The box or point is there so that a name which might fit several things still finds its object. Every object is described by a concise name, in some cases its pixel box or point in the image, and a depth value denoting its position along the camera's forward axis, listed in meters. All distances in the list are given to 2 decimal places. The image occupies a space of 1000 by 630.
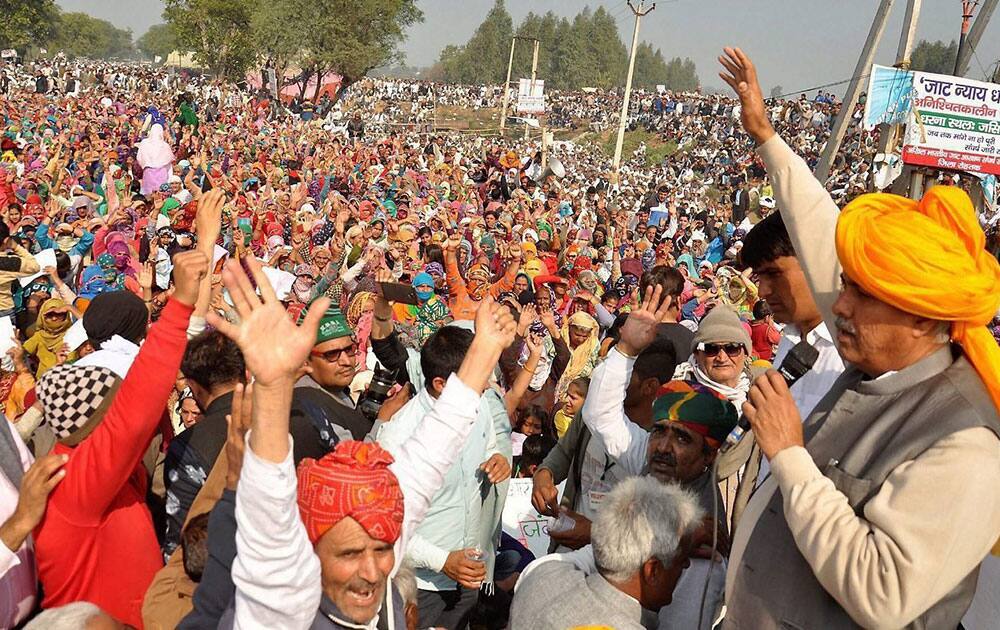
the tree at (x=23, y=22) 61.47
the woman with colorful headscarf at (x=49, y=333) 5.99
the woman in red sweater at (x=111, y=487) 2.18
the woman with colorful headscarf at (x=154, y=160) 13.43
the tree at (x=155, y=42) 135.80
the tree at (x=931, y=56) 93.62
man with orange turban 1.58
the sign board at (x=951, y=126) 11.14
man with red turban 1.49
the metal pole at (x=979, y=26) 11.08
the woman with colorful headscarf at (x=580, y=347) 5.94
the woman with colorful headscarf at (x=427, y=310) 6.30
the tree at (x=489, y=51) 103.38
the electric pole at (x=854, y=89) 12.97
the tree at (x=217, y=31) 51.22
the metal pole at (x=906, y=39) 12.09
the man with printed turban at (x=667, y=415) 2.82
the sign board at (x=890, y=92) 11.22
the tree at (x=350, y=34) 45.56
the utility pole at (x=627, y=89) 25.86
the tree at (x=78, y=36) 111.97
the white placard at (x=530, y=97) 29.90
